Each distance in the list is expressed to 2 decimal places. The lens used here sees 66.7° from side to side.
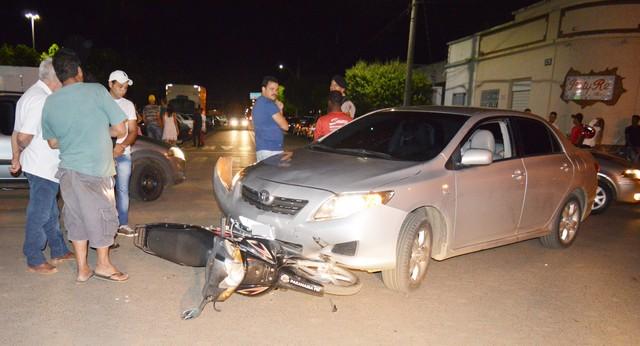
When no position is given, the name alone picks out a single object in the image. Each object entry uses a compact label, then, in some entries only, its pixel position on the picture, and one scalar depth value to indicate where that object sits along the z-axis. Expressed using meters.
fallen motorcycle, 3.45
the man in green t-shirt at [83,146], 3.89
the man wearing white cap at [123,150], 4.98
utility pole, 16.77
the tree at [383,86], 23.16
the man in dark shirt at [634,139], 11.90
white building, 14.45
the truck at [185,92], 30.31
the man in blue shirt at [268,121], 6.06
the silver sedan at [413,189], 3.86
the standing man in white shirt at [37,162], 4.21
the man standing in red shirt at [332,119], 6.27
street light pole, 38.25
